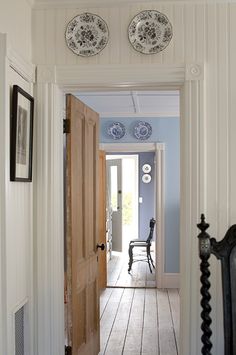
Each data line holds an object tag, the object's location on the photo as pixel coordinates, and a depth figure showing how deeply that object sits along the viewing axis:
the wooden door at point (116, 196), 9.17
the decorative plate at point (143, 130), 5.90
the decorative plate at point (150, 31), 2.41
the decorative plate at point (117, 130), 5.94
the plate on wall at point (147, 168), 9.16
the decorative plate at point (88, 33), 2.45
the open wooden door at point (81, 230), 2.74
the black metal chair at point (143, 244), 6.75
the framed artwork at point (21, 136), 2.07
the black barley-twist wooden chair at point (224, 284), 1.87
